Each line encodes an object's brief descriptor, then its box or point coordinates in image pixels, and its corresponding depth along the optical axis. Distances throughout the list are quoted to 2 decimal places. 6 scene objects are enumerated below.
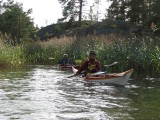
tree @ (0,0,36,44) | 46.78
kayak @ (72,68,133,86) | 12.05
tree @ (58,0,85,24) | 48.34
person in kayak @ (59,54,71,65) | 19.17
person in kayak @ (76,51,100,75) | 13.49
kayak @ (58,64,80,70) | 18.44
